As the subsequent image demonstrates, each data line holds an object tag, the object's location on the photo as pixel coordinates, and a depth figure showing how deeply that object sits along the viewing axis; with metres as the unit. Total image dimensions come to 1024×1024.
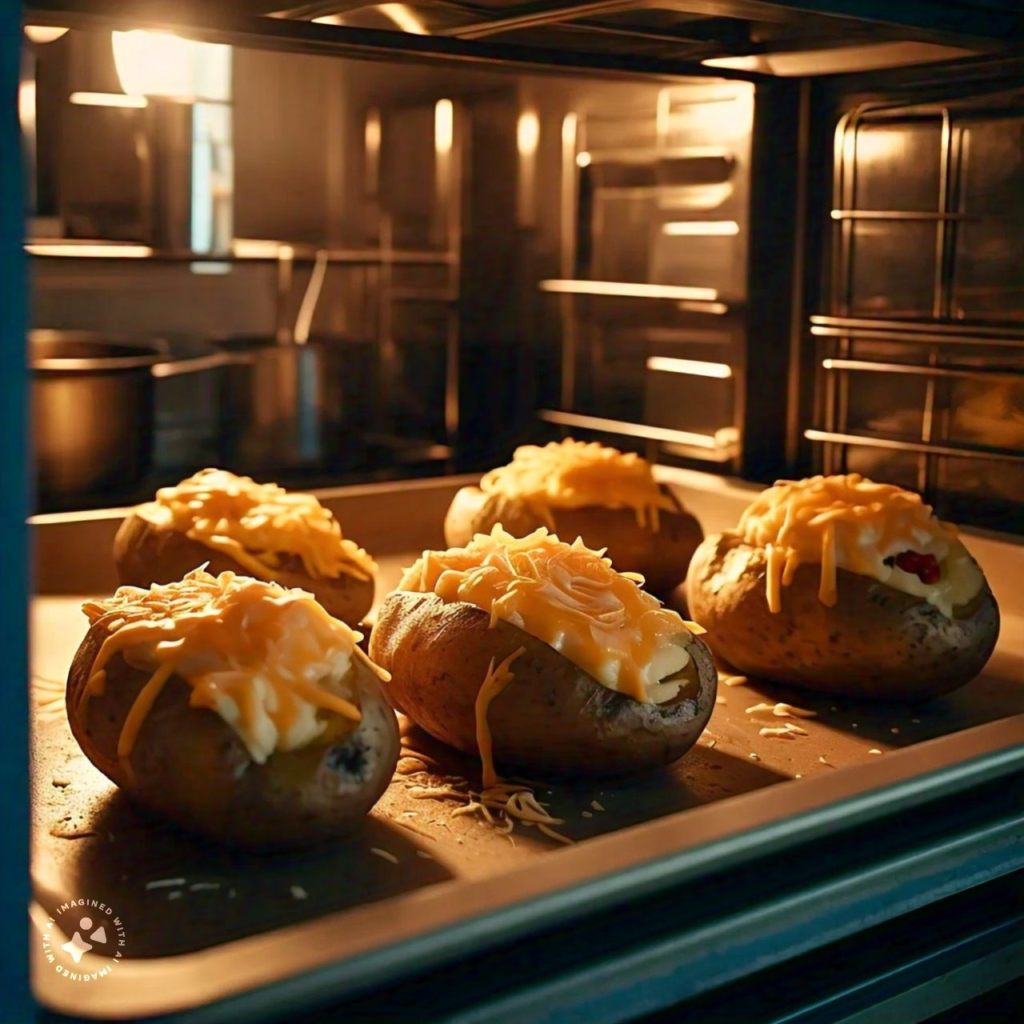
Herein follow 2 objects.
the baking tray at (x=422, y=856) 0.78
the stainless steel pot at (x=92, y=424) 2.06
